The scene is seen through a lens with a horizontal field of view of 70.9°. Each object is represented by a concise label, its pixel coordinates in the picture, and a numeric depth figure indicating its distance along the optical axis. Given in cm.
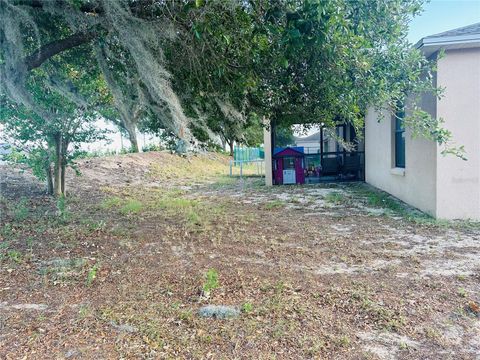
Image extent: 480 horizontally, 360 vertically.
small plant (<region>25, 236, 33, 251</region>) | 392
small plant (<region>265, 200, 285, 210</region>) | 701
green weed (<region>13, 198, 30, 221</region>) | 517
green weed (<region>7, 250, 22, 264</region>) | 349
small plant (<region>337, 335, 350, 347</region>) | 210
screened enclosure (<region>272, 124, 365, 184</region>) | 1125
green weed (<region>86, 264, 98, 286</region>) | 300
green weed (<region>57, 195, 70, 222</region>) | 530
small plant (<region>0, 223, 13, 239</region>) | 428
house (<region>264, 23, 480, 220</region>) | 507
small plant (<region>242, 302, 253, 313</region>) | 249
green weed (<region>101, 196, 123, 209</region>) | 684
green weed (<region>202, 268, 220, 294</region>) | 281
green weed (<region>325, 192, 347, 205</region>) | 746
